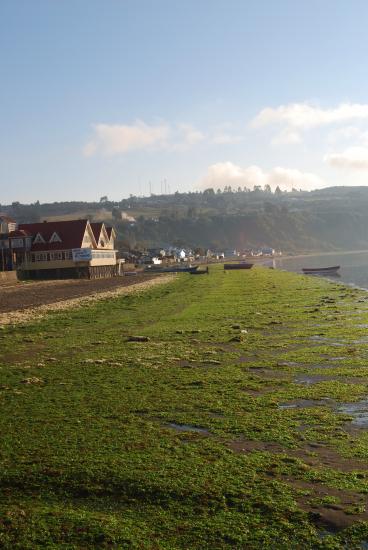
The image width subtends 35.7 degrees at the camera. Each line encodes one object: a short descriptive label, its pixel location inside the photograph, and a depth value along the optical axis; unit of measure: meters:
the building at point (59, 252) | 89.12
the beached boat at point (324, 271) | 102.75
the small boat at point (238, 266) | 118.31
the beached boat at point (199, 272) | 100.49
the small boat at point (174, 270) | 116.12
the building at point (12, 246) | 88.00
